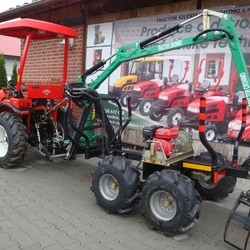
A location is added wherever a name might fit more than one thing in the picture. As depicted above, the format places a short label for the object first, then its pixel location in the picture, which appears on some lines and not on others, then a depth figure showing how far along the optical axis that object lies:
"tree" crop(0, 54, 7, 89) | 14.24
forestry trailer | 3.32
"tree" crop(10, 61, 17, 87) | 14.42
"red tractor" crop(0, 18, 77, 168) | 5.26
